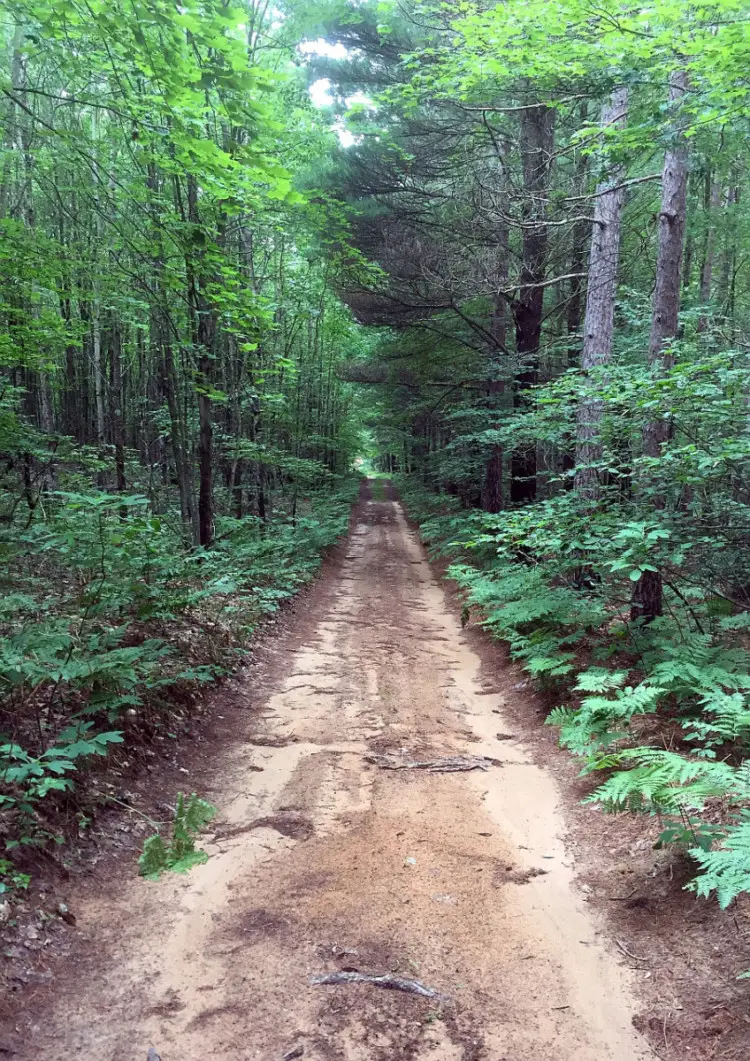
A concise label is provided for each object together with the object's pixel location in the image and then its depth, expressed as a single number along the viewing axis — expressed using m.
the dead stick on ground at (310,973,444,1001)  2.59
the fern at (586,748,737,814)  3.07
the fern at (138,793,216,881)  3.46
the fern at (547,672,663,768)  4.15
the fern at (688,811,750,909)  2.43
